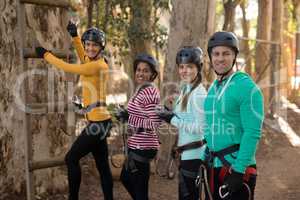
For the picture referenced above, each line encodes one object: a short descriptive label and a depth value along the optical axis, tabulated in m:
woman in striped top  4.25
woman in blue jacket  3.85
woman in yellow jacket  4.49
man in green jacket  2.99
